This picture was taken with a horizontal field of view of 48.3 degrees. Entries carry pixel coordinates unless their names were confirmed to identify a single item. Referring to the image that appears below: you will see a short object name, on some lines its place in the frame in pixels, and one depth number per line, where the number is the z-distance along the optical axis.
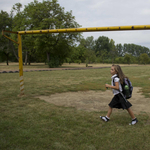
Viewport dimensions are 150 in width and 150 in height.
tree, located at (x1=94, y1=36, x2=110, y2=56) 105.51
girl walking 3.97
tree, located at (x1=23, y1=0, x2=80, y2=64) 29.93
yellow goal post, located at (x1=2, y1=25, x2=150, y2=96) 5.96
